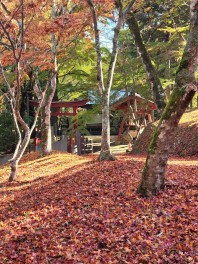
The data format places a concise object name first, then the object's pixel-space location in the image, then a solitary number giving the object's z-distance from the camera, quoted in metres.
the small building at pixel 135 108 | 18.55
